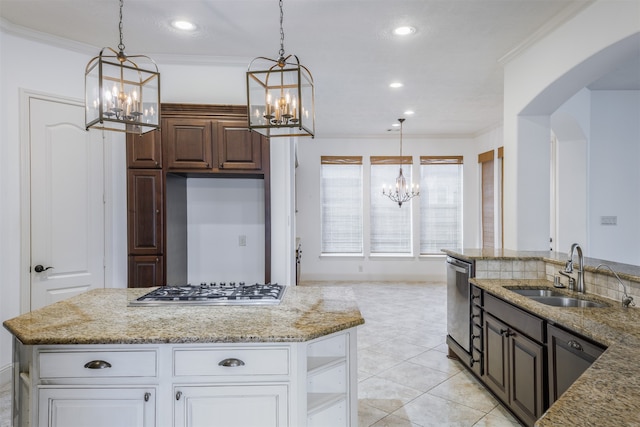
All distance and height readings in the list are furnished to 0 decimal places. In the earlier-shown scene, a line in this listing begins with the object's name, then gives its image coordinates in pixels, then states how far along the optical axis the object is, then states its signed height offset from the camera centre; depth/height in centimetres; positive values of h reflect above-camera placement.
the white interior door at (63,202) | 324 +10
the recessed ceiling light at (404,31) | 316 +152
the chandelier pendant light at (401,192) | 697 +37
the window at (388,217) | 767 -12
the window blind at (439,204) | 768 +14
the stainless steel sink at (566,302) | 242 -62
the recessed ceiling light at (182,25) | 307 +154
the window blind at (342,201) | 770 +22
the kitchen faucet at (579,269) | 258 -40
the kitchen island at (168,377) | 165 -72
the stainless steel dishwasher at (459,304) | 331 -87
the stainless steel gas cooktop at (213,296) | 214 -49
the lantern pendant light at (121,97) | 181 +58
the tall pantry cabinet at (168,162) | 341 +46
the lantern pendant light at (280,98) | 183 +56
